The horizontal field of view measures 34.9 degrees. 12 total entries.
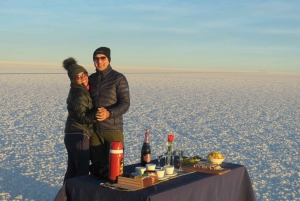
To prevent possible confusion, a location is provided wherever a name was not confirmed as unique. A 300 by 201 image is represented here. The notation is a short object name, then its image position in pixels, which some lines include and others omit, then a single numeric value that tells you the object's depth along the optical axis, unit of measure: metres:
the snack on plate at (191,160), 3.39
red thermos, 2.75
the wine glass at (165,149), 3.22
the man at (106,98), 3.61
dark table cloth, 2.58
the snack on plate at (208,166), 3.21
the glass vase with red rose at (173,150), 3.24
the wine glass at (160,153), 3.20
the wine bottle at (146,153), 3.24
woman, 3.46
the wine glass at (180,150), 3.24
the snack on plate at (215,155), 3.32
